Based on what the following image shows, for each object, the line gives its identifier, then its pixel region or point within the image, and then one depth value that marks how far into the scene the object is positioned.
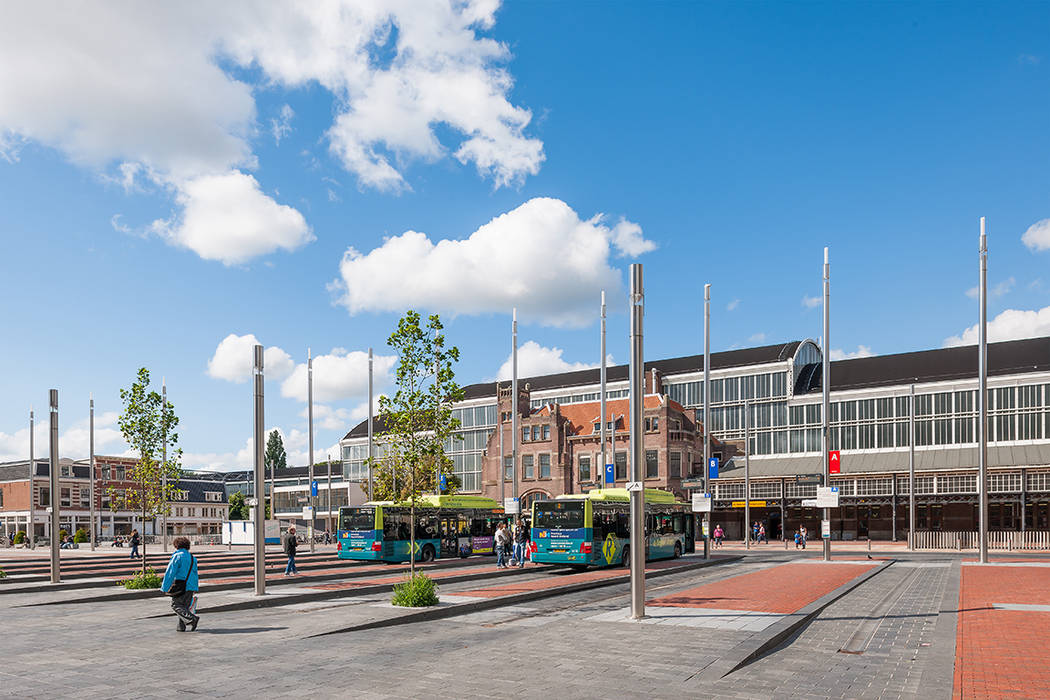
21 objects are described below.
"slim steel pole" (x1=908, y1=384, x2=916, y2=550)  57.51
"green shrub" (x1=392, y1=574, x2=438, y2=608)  18.50
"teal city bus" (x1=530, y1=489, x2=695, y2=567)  31.39
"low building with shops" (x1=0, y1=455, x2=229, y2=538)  96.81
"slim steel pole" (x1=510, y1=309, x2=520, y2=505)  49.72
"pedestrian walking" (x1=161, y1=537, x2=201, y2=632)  15.65
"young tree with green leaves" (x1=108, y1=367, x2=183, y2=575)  33.44
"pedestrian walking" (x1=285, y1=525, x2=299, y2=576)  29.70
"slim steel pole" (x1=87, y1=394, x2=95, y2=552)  61.22
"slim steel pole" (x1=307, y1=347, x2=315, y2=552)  50.58
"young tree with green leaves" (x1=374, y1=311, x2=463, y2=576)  21.70
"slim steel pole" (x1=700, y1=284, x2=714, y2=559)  38.62
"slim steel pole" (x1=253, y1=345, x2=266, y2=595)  21.31
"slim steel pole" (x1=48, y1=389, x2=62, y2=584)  27.67
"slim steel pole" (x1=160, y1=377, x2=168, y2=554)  35.88
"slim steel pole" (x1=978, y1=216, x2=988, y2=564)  35.62
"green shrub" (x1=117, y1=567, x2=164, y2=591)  23.75
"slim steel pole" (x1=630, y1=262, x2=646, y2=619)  16.23
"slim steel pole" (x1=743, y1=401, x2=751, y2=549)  54.48
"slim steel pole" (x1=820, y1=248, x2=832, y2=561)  38.12
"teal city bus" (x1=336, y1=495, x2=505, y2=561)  36.47
